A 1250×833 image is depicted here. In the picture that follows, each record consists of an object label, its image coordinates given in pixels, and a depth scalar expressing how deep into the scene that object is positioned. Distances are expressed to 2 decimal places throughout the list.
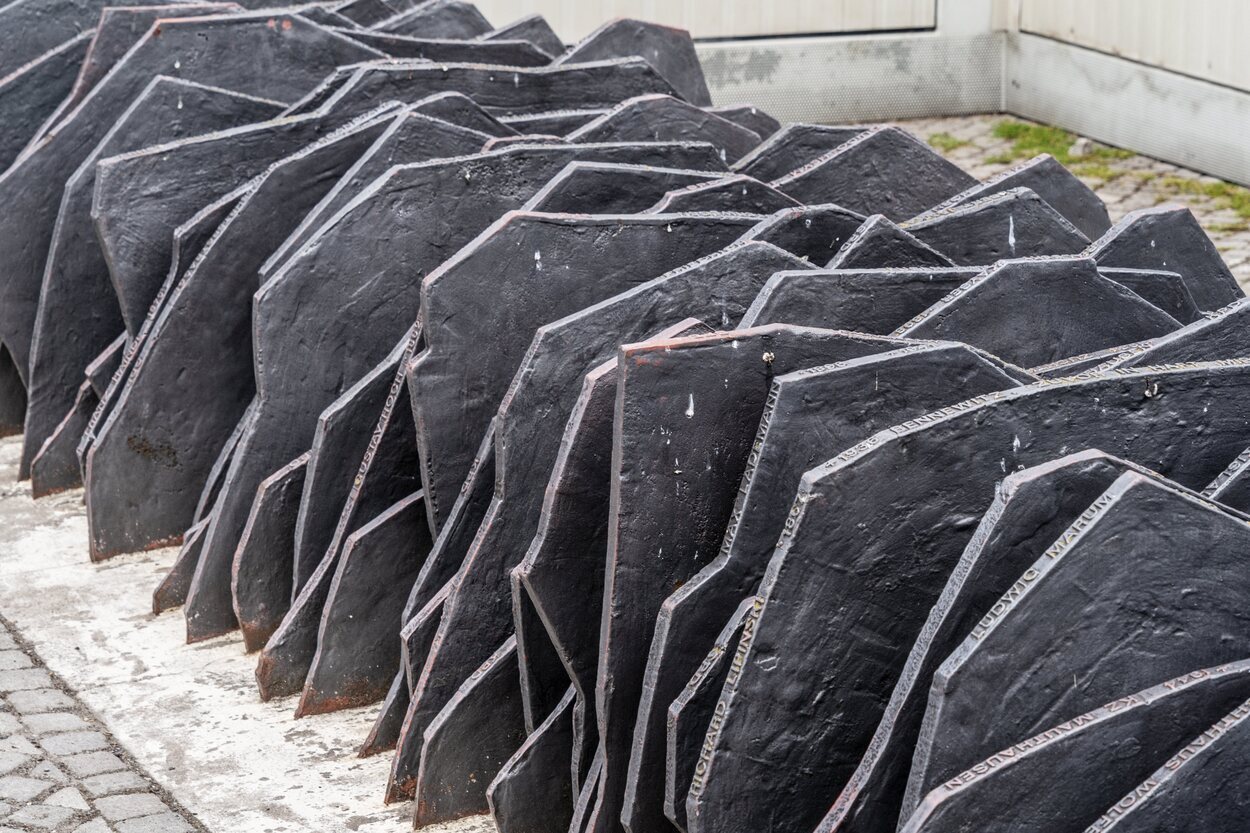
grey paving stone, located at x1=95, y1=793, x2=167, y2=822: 8.12
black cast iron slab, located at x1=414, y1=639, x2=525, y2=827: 7.94
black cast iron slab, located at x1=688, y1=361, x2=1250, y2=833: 6.10
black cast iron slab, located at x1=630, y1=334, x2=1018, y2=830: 6.40
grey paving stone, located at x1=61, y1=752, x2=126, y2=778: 8.52
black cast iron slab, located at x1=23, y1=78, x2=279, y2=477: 11.05
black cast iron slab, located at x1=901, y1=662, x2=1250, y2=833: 5.47
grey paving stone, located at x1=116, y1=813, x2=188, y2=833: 7.97
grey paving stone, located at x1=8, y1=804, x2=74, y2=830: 8.09
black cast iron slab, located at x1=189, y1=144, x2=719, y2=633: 9.17
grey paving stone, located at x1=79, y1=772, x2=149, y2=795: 8.34
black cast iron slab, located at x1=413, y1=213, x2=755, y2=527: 8.17
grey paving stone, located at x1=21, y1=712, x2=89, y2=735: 8.91
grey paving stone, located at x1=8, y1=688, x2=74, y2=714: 9.13
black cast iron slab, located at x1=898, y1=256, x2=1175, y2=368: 7.46
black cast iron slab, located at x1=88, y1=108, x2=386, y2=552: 10.02
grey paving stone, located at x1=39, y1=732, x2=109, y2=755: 8.70
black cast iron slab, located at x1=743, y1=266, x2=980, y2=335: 7.25
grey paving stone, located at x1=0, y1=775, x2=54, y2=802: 8.32
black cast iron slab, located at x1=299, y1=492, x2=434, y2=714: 8.85
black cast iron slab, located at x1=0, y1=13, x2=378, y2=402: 11.48
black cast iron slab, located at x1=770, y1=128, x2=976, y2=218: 9.72
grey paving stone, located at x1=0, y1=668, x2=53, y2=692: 9.36
